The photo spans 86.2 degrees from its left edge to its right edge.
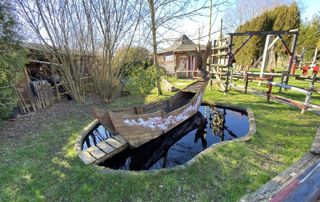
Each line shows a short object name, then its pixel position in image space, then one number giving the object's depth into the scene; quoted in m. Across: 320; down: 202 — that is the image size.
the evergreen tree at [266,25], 15.93
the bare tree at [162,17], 7.39
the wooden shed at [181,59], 16.56
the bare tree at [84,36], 6.30
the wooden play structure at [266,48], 6.97
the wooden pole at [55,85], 7.76
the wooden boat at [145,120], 3.38
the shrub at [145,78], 8.31
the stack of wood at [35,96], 6.32
